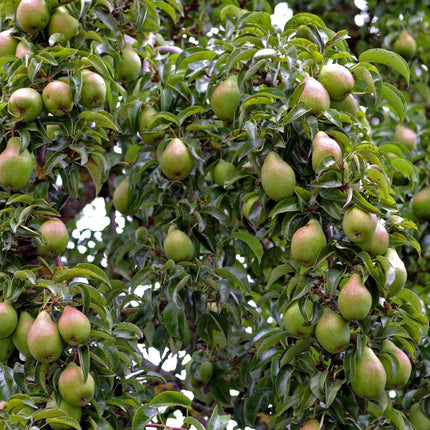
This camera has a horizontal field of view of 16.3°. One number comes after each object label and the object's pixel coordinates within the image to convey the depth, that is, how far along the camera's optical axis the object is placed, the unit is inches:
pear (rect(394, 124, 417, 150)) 256.2
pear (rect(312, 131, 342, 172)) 147.9
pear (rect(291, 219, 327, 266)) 149.7
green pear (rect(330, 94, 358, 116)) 168.5
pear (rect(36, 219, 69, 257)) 157.5
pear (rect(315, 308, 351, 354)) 146.2
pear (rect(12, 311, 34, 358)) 151.2
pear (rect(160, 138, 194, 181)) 174.4
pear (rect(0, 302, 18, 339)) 147.6
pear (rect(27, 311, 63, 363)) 142.1
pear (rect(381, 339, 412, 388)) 153.8
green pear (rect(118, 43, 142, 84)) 197.6
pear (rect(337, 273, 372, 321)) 143.3
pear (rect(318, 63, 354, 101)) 159.8
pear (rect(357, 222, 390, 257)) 148.4
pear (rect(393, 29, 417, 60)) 275.6
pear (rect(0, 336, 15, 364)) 155.3
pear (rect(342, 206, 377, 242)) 144.1
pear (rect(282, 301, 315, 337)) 153.2
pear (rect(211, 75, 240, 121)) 172.4
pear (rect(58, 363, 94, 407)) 142.5
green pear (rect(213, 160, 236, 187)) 178.0
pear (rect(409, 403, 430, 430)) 183.6
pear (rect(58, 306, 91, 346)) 142.1
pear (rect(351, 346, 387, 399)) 145.6
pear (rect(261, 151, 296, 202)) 155.4
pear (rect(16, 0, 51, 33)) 169.3
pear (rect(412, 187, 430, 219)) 216.4
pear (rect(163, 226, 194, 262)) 175.1
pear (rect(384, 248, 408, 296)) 152.2
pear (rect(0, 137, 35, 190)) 159.5
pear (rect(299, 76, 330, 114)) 156.1
